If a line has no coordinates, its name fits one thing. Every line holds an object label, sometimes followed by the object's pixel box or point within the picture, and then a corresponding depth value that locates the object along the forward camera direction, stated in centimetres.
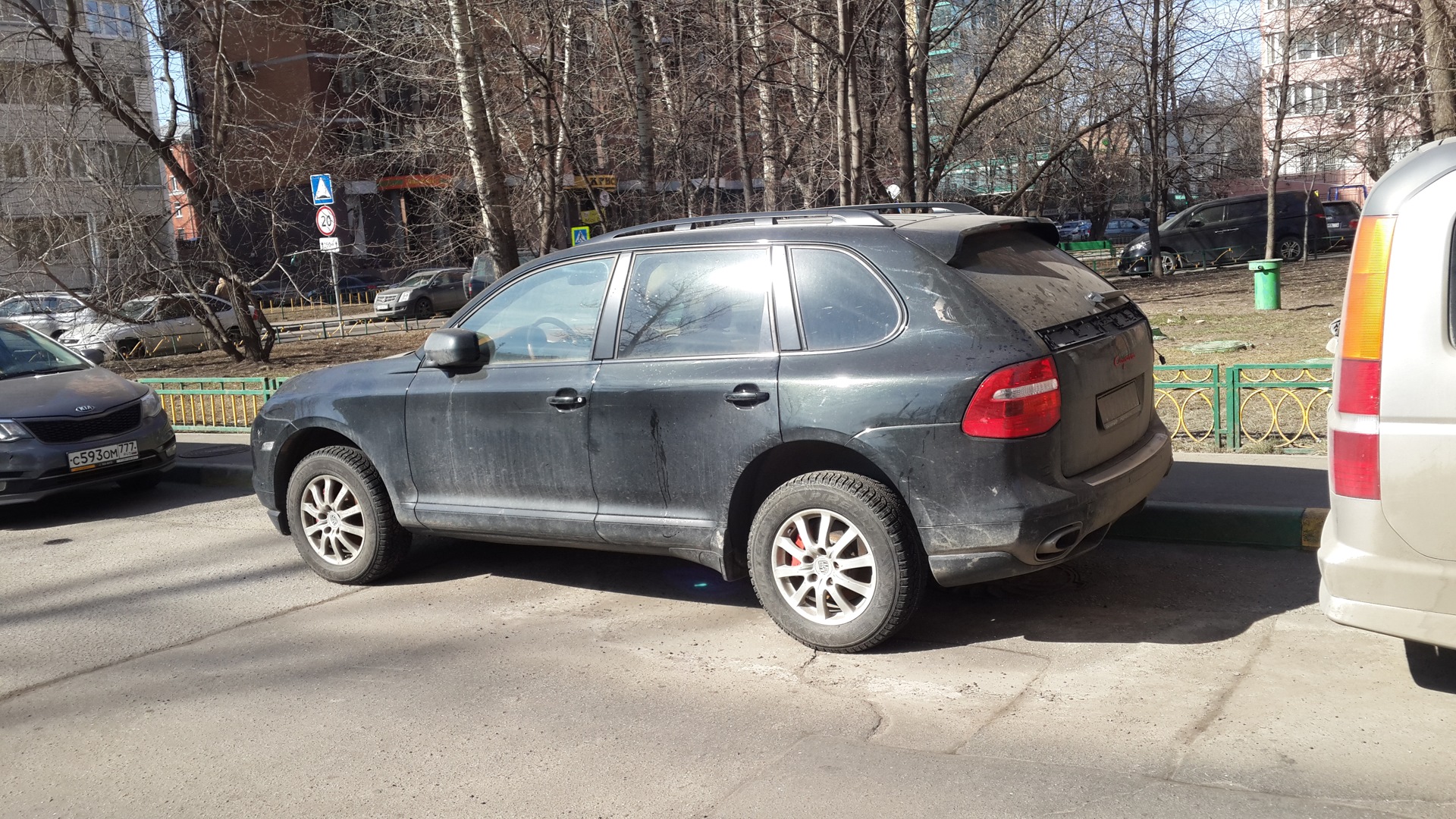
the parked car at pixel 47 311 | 1845
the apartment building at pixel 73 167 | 1639
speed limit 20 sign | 1886
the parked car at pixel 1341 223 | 3344
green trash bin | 1717
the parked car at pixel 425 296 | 3259
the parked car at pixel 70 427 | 859
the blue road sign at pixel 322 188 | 1718
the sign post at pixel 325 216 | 1727
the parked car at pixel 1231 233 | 3038
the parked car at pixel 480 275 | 2916
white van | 359
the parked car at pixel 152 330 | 1844
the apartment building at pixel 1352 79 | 1689
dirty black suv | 458
